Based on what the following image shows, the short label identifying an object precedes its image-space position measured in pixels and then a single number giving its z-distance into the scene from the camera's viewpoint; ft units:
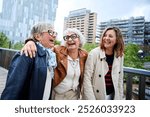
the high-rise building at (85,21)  313.32
